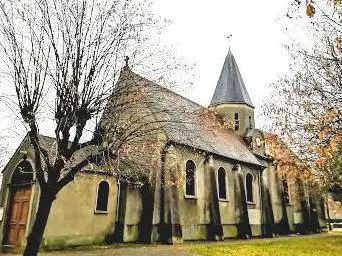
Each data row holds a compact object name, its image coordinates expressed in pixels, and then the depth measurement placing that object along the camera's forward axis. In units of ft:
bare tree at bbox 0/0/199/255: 30.22
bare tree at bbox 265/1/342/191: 34.65
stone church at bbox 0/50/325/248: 51.26
